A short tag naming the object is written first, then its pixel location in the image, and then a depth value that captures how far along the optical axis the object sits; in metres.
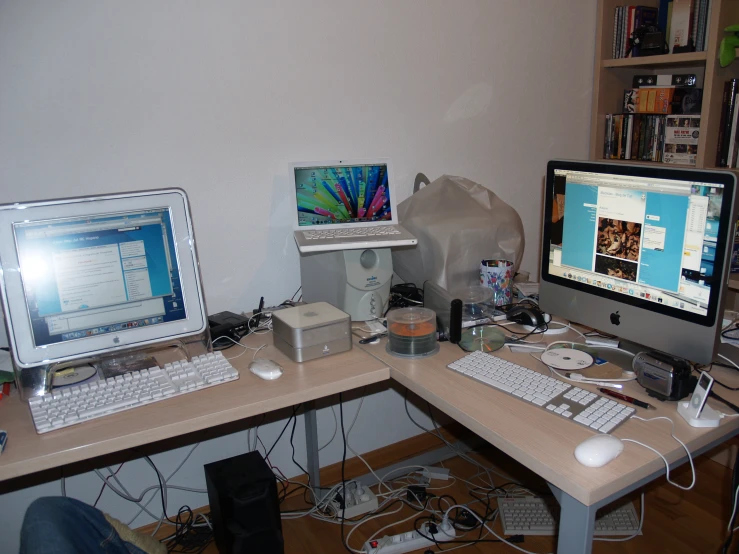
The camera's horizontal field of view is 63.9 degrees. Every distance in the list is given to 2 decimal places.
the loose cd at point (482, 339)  1.57
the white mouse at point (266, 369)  1.42
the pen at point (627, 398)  1.24
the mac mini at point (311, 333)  1.50
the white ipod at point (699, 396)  1.16
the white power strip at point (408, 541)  1.87
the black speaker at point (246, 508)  1.67
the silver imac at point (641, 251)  1.24
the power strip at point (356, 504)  2.05
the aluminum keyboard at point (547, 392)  1.19
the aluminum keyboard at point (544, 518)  1.91
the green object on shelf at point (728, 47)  2.08
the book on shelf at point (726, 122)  2.14
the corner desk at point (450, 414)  1.04
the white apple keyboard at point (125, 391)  1.25
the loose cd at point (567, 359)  1.42
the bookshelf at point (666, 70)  2.10
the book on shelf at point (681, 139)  2.23
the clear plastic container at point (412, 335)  1.53
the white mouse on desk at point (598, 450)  1.04
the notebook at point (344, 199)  1.83
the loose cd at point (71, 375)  1.42
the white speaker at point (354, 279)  1.74
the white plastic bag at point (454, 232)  1.85
